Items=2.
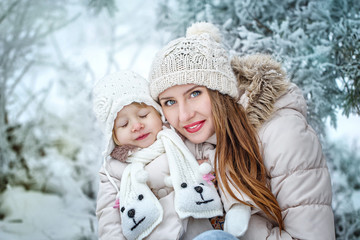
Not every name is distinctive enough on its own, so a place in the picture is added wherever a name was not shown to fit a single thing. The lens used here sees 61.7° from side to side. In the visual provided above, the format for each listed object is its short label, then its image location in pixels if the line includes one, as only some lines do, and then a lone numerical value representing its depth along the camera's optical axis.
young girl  1.46
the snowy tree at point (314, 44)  2.07
